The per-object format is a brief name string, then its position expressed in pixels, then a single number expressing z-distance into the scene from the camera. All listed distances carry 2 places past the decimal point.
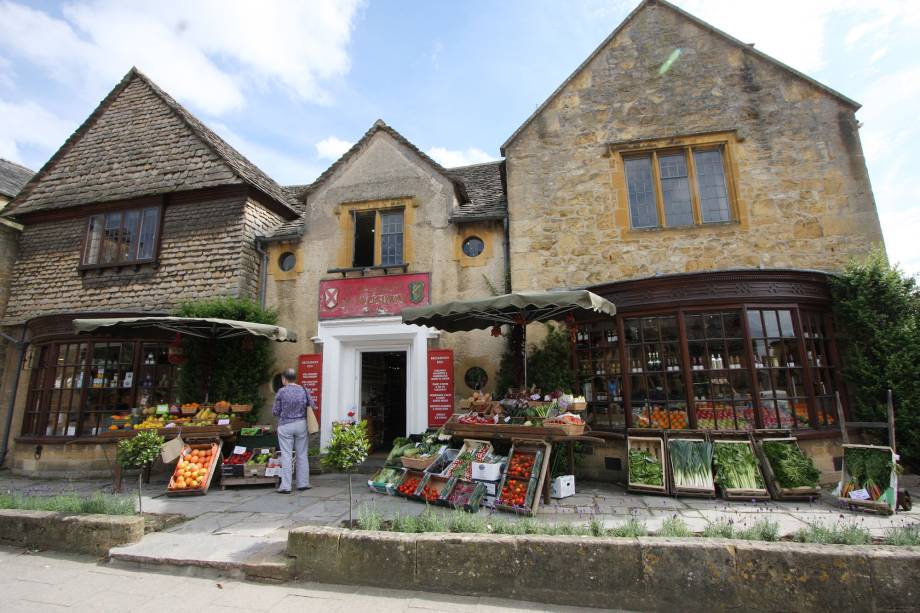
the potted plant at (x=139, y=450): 7.14
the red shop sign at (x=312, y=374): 10.09
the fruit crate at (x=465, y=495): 6.19
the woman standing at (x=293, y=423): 7.93
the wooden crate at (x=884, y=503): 5.86
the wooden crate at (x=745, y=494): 6.50
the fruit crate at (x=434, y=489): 6.53
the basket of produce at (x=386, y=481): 7.34
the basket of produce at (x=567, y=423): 6.46
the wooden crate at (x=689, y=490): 6.73
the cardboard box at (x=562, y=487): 6.88
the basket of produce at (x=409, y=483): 7.01
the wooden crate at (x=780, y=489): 6.43
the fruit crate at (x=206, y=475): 7.66
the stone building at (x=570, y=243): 7.84
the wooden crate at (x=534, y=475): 5.95
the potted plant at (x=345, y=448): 5.38
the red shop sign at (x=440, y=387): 9.50
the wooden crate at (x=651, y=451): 7.02
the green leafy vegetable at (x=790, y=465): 6.52
